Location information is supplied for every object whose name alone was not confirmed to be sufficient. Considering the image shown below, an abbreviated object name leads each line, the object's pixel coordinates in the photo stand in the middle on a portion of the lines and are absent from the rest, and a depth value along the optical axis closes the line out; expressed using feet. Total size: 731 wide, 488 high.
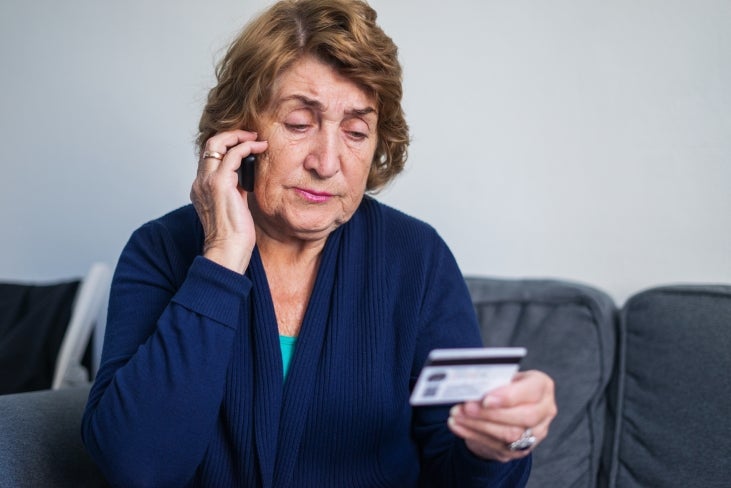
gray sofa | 4.64
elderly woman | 4.06
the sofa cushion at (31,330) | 6.43
